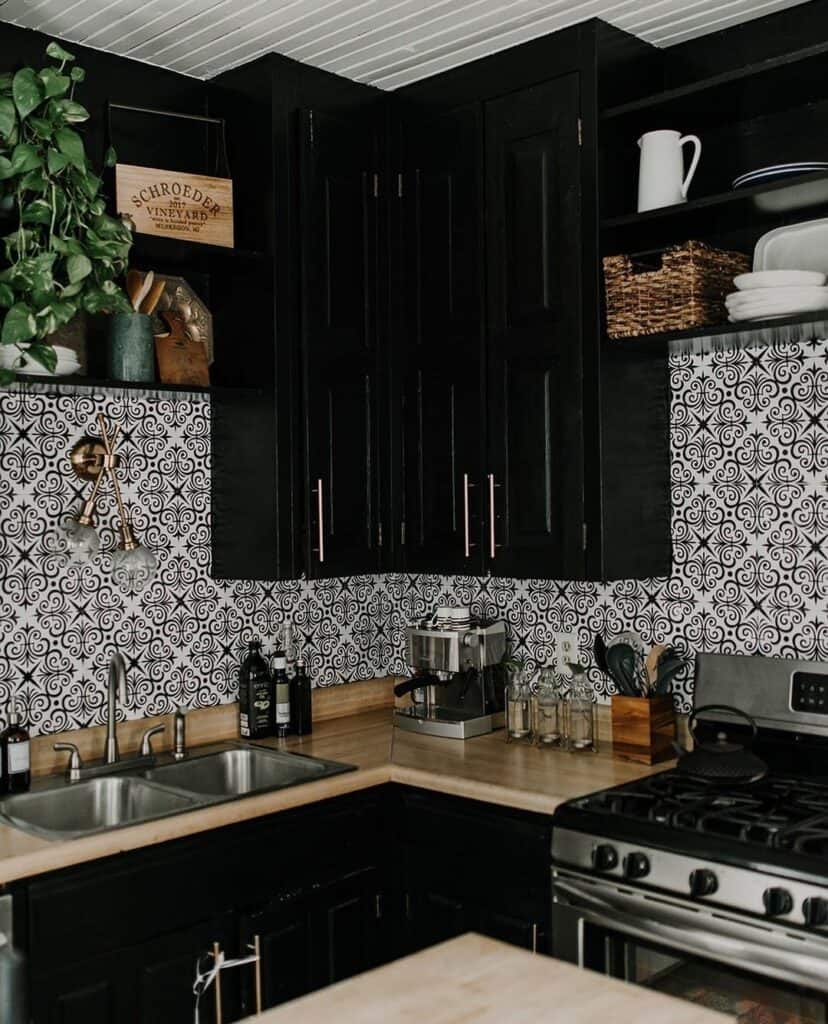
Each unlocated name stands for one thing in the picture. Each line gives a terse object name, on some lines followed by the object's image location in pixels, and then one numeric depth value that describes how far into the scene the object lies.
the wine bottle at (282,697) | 3.28
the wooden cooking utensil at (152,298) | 2.97
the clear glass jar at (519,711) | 3.20
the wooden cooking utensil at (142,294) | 2.94
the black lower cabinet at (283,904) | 2.35
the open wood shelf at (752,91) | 2.60
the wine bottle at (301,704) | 3.33
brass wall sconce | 2.90
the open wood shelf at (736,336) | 2.62
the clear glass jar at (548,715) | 3.16
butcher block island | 1.51
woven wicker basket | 2.78
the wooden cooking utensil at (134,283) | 2.96
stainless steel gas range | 2.20
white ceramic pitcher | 2.86
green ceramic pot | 2.88
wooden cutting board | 3.03
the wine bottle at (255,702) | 3.26
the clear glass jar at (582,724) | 3.09
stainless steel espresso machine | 3.27
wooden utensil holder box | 2.94
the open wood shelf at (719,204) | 2.58
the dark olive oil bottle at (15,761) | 2.74
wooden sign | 2.95
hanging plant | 2.43
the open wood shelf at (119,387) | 2.71
